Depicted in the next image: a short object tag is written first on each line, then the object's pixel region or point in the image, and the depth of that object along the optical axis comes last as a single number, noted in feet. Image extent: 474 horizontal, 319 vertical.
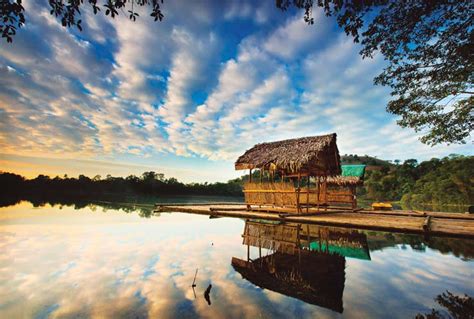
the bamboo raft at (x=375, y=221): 19.48
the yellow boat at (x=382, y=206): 50.24
